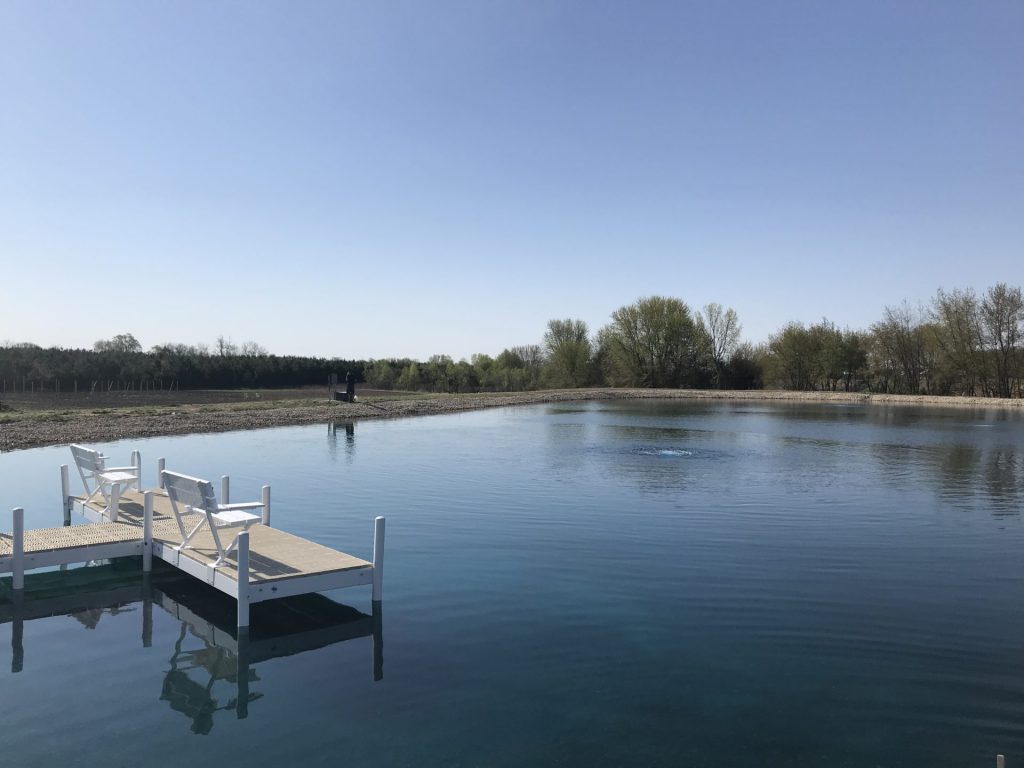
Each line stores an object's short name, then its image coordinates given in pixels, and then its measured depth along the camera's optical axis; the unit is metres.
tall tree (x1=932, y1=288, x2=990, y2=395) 49.97
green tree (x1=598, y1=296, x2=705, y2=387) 62.88
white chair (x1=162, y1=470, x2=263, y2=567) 6.87
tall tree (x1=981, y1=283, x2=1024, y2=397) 48.50
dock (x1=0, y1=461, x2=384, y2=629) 6.48
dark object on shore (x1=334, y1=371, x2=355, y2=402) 36.06
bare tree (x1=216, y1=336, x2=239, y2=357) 102.25
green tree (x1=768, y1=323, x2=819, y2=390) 60.25
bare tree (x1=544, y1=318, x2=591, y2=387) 65.25
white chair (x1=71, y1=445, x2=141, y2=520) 9.05
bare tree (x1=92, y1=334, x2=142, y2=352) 83.12
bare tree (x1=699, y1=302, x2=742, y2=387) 64.69
